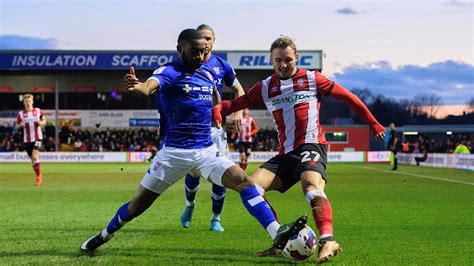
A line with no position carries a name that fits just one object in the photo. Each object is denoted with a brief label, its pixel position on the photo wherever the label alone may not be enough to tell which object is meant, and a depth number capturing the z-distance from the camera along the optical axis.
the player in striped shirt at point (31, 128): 18.73
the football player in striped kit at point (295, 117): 6.61
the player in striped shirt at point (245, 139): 25.03
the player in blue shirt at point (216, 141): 7.89
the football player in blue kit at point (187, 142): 6.21
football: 5.80
